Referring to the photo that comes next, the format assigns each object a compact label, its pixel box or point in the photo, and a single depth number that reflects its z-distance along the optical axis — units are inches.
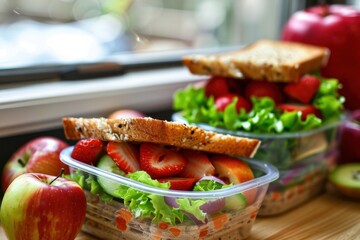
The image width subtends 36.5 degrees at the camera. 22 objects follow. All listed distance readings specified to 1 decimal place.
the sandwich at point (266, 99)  41.1
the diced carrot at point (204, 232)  32.4
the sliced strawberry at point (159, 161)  33.7
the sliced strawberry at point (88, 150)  35.2
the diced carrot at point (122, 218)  33.2
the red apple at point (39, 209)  30.8
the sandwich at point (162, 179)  31.7
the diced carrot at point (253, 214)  35.6
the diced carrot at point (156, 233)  32.0
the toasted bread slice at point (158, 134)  33.2
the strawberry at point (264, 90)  43.9
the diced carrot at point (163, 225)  31.7
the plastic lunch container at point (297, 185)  41.4
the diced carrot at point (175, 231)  31.8
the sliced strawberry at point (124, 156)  34.0
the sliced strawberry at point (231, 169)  35.3
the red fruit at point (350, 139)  48.6
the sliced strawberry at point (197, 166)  34.7
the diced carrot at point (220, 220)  33.0
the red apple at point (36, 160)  37.8
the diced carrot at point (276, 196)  41.4
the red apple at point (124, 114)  42.2
